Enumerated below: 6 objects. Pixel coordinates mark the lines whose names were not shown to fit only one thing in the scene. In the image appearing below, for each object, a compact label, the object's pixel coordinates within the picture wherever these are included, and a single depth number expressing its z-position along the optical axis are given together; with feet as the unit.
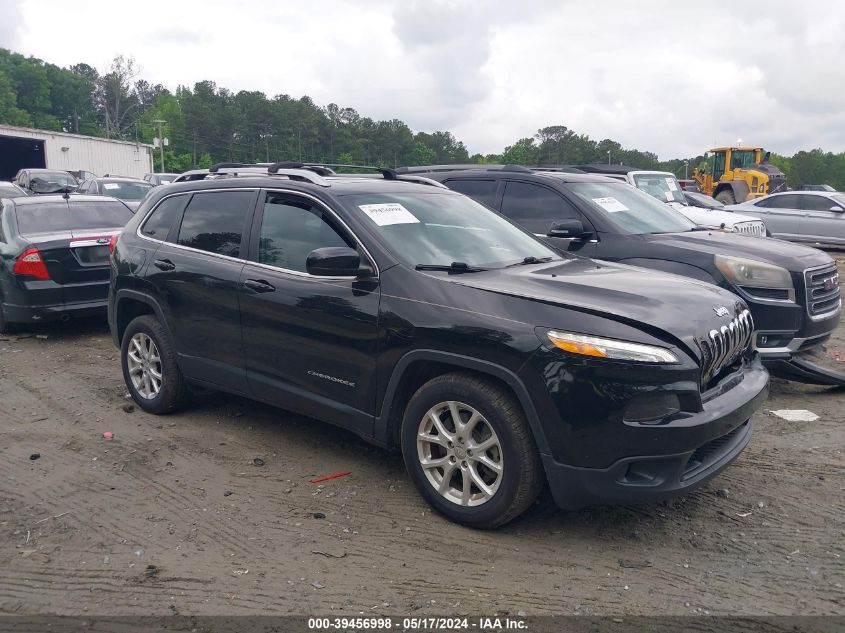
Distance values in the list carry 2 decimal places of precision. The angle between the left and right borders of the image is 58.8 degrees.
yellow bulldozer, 90.63
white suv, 35.53
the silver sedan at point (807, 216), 59.13
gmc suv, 19.93
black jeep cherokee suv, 11.47
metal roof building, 125.59
